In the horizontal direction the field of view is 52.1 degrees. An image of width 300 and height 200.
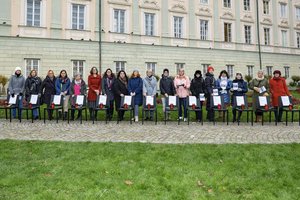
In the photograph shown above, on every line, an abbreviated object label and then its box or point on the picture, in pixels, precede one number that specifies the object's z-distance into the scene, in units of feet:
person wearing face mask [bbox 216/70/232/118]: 40.24
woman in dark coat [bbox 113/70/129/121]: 39.37
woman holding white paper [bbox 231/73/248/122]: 39.81
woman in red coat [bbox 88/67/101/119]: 39.47
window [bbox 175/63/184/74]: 93.22
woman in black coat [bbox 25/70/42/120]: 40.61
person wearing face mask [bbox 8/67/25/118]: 40.37
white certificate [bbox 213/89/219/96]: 39.24
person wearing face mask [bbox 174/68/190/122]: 40.04
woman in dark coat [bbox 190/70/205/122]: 40.22
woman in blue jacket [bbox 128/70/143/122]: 39.17
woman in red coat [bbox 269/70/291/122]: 39.47
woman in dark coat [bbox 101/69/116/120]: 39.42
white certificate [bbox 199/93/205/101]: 39.50
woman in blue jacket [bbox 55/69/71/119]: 40.22
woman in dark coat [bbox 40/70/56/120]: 40.65
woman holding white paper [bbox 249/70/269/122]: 39.29
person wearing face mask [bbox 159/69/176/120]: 40.24
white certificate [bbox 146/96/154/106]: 38.14
